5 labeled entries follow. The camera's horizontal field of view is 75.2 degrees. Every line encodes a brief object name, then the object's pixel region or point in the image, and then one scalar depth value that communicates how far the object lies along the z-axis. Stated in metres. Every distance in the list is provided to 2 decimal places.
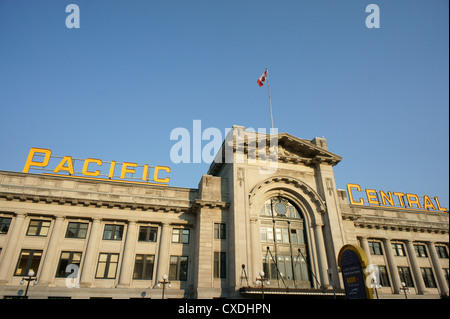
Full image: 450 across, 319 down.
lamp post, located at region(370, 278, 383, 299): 34.12
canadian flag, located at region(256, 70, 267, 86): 38.78
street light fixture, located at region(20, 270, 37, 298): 23.46
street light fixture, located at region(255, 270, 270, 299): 27.35
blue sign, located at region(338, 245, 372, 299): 16.33
